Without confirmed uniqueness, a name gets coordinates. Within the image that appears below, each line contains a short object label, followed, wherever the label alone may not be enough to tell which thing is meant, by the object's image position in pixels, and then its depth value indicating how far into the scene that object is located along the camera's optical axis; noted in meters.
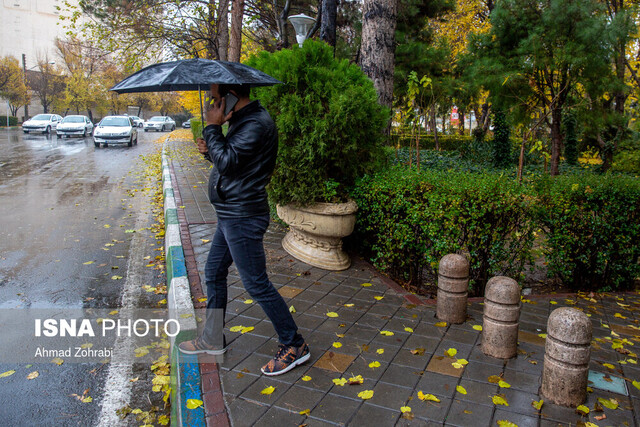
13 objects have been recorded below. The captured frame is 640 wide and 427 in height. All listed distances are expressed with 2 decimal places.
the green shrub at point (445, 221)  4.46
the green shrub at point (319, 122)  5.00
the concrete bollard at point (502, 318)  3.48
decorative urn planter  5.30
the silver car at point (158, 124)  48.34
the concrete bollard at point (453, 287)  4.07
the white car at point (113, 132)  23.98
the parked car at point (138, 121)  52.90
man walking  3.02
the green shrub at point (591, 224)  4.85
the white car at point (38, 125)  32.31
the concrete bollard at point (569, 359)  2.91
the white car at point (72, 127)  29.80
